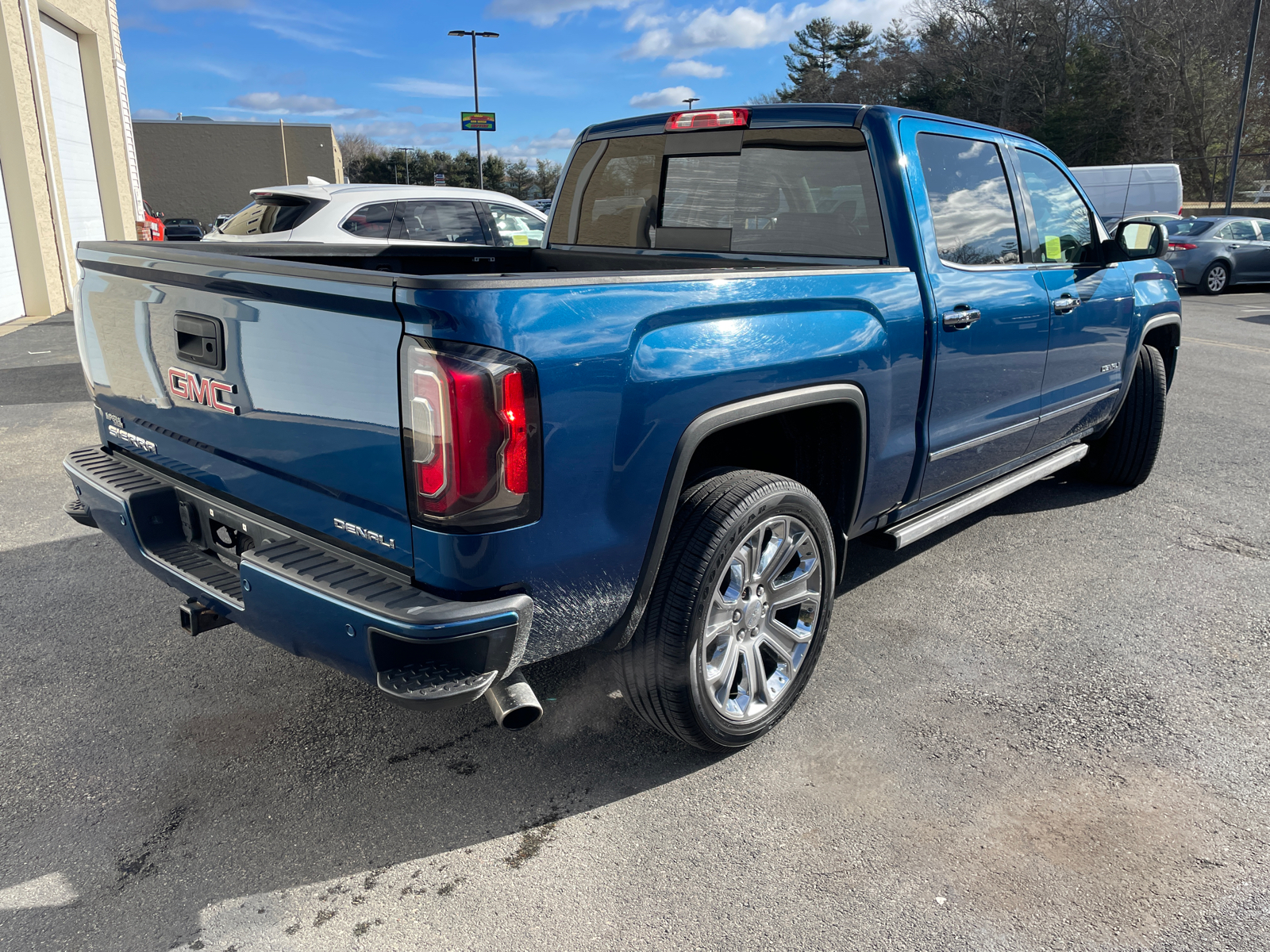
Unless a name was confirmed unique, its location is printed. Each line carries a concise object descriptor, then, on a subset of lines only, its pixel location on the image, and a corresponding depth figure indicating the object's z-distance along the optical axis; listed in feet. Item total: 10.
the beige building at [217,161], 174.70
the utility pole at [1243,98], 78.32
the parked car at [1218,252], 55.93
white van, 75.66
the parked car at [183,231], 79.87
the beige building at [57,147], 41.01
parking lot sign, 142.92
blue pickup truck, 6.49
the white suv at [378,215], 26.37
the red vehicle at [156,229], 59.21
